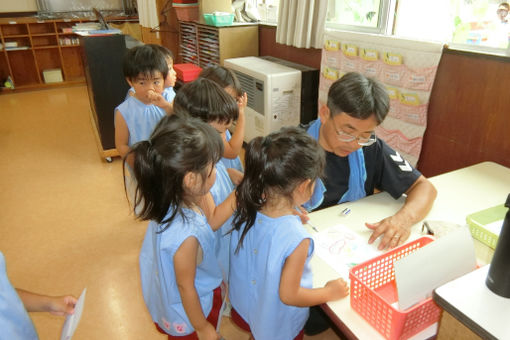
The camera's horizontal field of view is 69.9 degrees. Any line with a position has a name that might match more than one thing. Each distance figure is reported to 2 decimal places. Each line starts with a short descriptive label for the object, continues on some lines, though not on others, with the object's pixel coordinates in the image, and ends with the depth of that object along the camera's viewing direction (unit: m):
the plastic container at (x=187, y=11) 3.69
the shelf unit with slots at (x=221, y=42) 3.34
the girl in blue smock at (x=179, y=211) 0.94
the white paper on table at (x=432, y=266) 0.73
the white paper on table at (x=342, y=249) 1.06
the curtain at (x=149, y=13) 4.51
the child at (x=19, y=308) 0.84
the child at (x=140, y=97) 1.83
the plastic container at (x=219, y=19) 3.27
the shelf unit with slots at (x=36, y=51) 5.71
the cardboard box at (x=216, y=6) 3.43
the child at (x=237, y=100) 1.65
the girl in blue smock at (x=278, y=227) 0.88
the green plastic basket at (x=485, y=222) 1.12
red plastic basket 0.78
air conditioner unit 2.78
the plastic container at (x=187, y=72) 3.42
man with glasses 1.24
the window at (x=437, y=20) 1.78
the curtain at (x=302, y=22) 2.56
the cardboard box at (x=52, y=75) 6.09
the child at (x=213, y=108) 1.32
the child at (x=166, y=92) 1.86
